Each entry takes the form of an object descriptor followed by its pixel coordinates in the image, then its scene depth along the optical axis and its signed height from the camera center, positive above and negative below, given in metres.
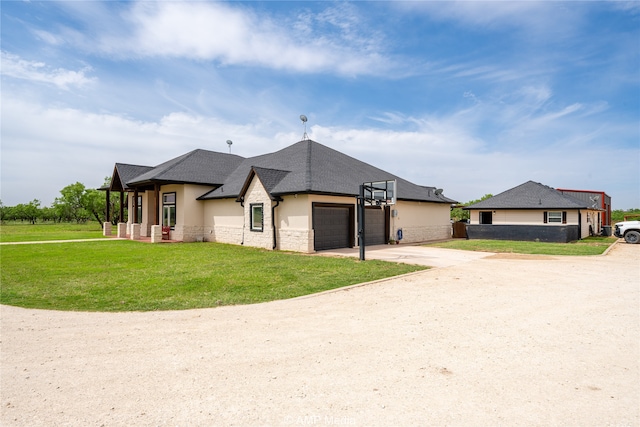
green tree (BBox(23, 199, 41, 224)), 61.66 +1.89
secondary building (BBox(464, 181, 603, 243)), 25.33 +0.51
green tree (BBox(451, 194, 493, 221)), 49.58 +1.14
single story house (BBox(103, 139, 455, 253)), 18.61 +1.28
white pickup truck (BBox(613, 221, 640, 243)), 24.28 -0.61
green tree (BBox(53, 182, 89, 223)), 44.09 +2.76
